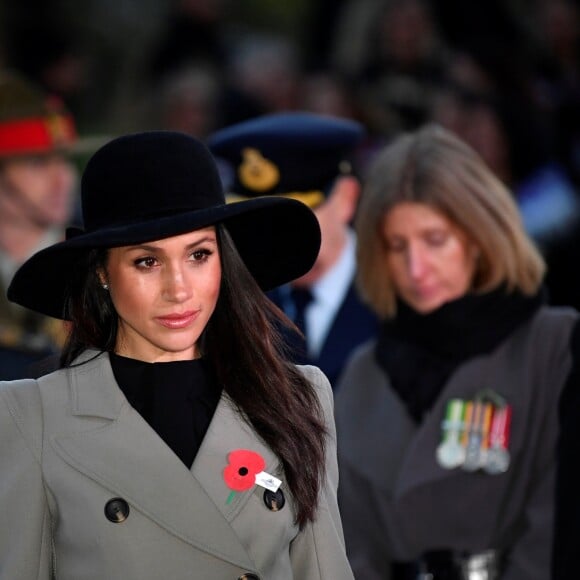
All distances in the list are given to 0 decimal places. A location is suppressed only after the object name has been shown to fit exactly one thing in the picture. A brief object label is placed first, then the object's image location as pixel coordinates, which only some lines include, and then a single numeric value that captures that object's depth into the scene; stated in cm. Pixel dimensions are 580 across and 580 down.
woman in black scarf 908
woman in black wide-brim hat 616
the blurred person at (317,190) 1065
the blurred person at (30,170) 1356
